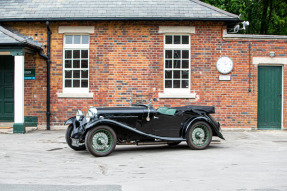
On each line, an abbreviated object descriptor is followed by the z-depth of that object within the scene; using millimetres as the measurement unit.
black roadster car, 8477
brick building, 14117
